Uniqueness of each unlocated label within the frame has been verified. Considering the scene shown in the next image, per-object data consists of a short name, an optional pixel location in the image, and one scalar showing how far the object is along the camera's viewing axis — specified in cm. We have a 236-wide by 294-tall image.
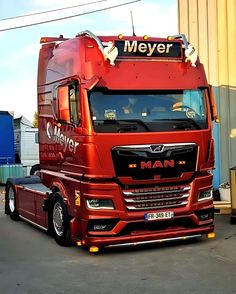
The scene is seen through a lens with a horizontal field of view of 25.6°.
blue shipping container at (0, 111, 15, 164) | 2275
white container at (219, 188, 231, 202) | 1264
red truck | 810
